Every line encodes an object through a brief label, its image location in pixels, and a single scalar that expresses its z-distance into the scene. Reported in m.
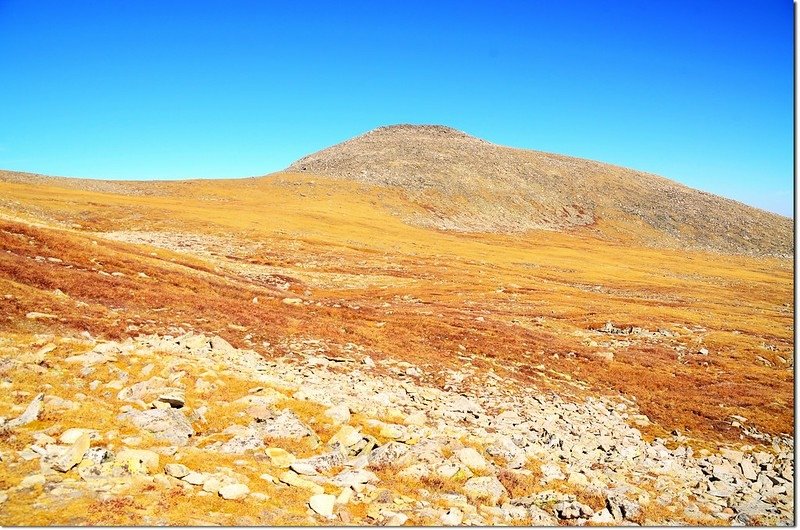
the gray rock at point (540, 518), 10.22
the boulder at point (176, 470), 9.34
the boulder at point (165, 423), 11.14
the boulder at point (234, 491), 8.92
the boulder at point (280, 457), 10.73
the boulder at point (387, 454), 11.51
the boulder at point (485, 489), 10.66
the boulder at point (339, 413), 13.38
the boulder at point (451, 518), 9.33
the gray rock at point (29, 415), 10.09
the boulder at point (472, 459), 11.89
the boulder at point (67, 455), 8.91
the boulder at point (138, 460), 9.27
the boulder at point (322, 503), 8.98
